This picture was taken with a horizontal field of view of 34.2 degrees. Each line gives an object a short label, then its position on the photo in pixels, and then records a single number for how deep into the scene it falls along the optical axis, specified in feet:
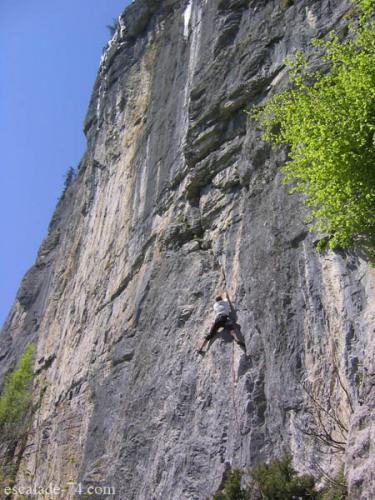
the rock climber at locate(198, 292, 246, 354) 37.63
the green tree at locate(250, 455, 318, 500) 24.90
